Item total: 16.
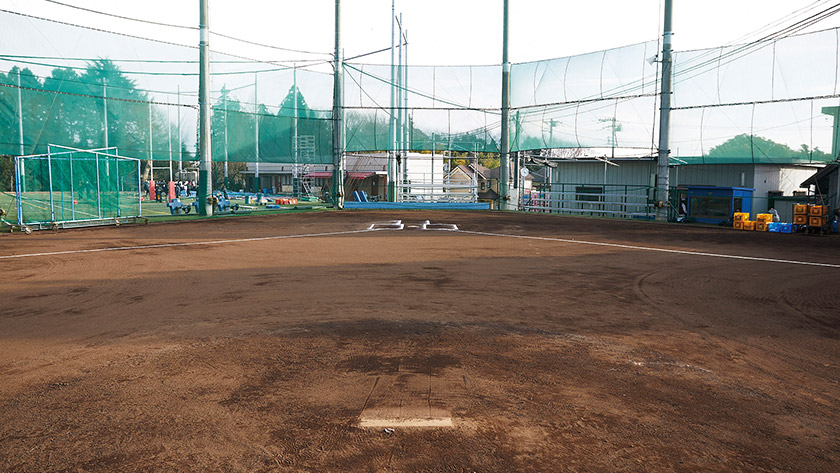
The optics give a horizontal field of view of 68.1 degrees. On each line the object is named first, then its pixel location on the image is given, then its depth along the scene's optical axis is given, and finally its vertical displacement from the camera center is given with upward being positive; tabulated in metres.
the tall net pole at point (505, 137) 31.30 +2.60
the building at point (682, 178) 28.61 +0.65
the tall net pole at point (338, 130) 31.28 +2.90
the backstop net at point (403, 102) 20.41 +3.53
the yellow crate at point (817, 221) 20.03 -0.94
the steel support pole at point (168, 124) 24.19 +2.40
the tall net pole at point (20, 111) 18.87 +2.20
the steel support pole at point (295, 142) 29.95 +2.18
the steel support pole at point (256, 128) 28.16 +2.64
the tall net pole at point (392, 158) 31.80 +1.62
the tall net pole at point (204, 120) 24.89 +2.64
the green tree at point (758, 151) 21.16 +1.48
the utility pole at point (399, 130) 31.81 +3.07
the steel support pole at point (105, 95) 21.87 +3.14
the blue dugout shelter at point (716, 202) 23.72 -0.42
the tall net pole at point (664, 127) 24.83 +2.58
